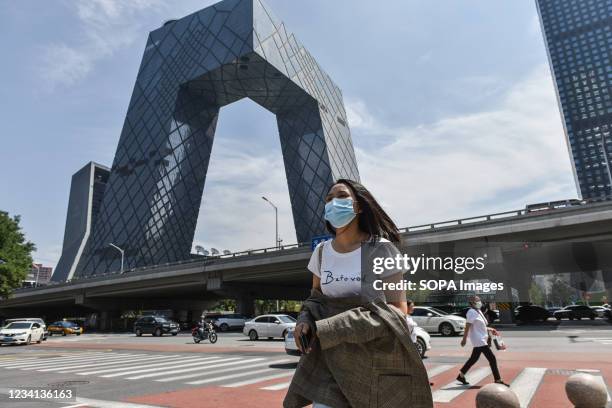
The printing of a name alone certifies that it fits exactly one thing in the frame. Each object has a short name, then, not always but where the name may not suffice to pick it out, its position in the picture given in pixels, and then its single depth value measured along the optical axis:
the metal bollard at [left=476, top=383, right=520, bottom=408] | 3.61
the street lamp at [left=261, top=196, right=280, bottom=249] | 47.26
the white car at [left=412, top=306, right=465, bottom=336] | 22.38
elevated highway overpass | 26.69
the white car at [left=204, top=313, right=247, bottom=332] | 39.66
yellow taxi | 40.56
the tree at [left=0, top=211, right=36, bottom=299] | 36.79
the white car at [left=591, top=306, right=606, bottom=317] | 38.78
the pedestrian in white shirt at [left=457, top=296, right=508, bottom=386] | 7.91
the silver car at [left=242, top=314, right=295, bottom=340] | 26.89
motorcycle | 25.02
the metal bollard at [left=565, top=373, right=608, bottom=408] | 4.18
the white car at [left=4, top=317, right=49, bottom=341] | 29.40
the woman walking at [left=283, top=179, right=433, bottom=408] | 2.24
